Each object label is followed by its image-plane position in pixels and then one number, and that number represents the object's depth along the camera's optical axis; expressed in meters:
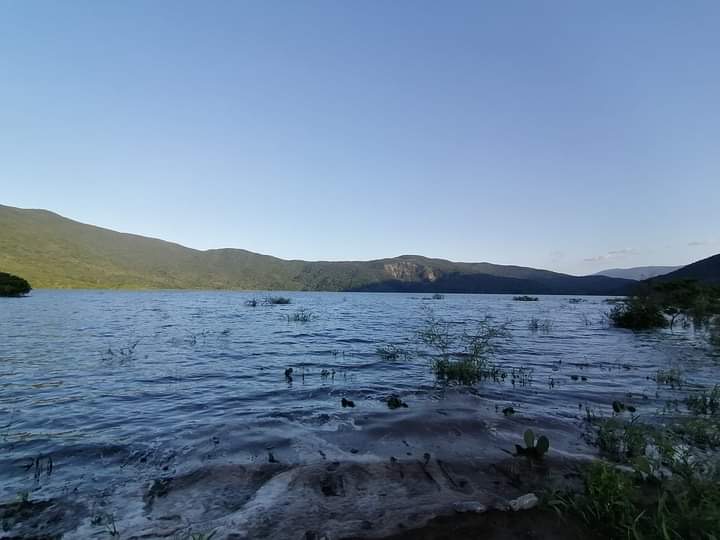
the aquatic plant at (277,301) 74.15
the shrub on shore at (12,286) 76.50
